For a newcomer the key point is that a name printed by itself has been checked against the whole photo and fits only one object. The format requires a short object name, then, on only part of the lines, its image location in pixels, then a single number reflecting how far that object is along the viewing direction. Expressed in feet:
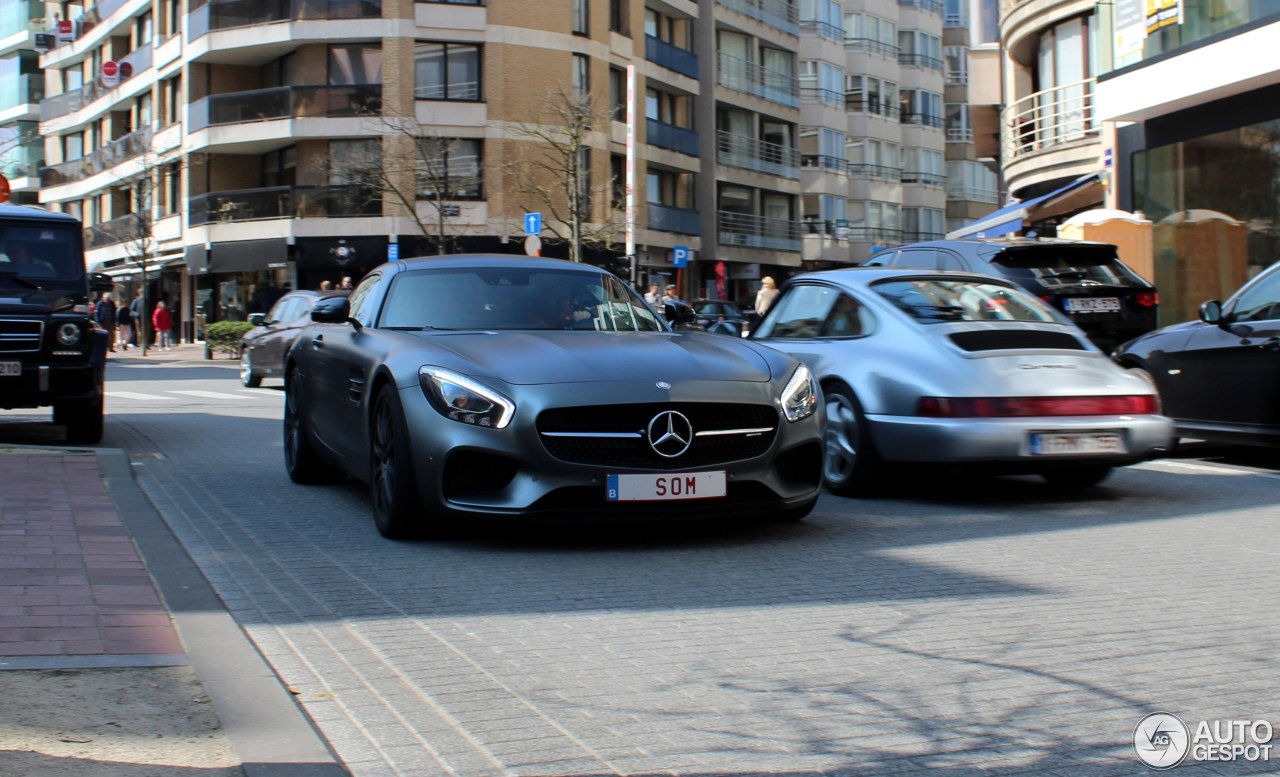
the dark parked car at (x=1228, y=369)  33.24
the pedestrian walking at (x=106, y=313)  147.81
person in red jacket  159.33
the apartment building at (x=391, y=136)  146.82
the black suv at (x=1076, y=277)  42.98
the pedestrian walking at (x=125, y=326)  161.27
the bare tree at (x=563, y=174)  144.46
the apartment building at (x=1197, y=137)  69.15
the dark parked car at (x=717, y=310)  127.03
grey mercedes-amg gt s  21.29
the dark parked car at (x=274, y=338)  69.77
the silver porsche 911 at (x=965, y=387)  26.50
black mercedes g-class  38.06
